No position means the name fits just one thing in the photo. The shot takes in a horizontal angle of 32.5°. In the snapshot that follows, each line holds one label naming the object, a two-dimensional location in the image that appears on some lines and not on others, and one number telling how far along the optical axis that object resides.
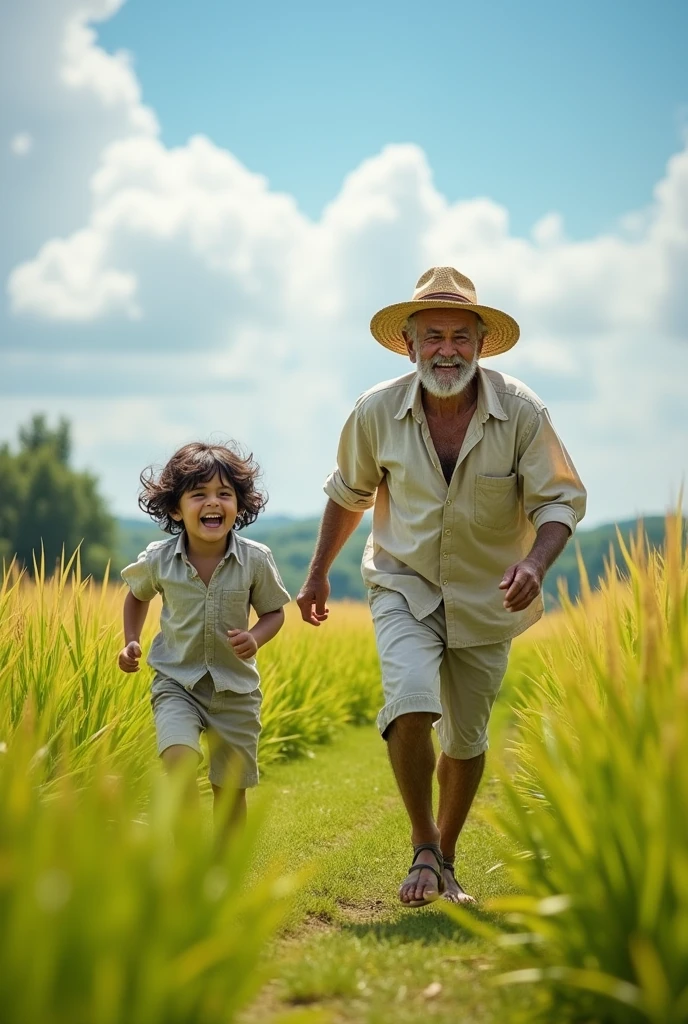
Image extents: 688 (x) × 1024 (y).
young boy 4.96
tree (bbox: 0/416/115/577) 65.88
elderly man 5.12
